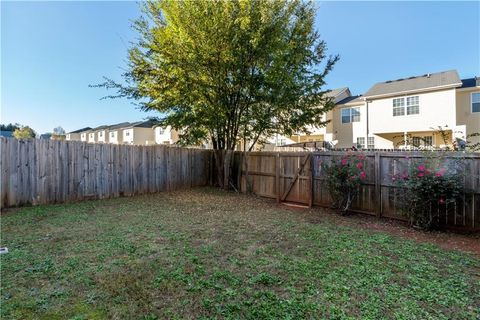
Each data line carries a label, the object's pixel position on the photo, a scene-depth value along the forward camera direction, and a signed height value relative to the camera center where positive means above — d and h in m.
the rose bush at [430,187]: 4.95 -0.64
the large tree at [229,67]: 8.26 +3.24
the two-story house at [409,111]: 16.27 +3.24
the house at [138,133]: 35.62 +3.74
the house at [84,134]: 46.84 +4.85
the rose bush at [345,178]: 6.33 -0.54
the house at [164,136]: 32.46 +3.05
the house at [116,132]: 38.50 +4.39
